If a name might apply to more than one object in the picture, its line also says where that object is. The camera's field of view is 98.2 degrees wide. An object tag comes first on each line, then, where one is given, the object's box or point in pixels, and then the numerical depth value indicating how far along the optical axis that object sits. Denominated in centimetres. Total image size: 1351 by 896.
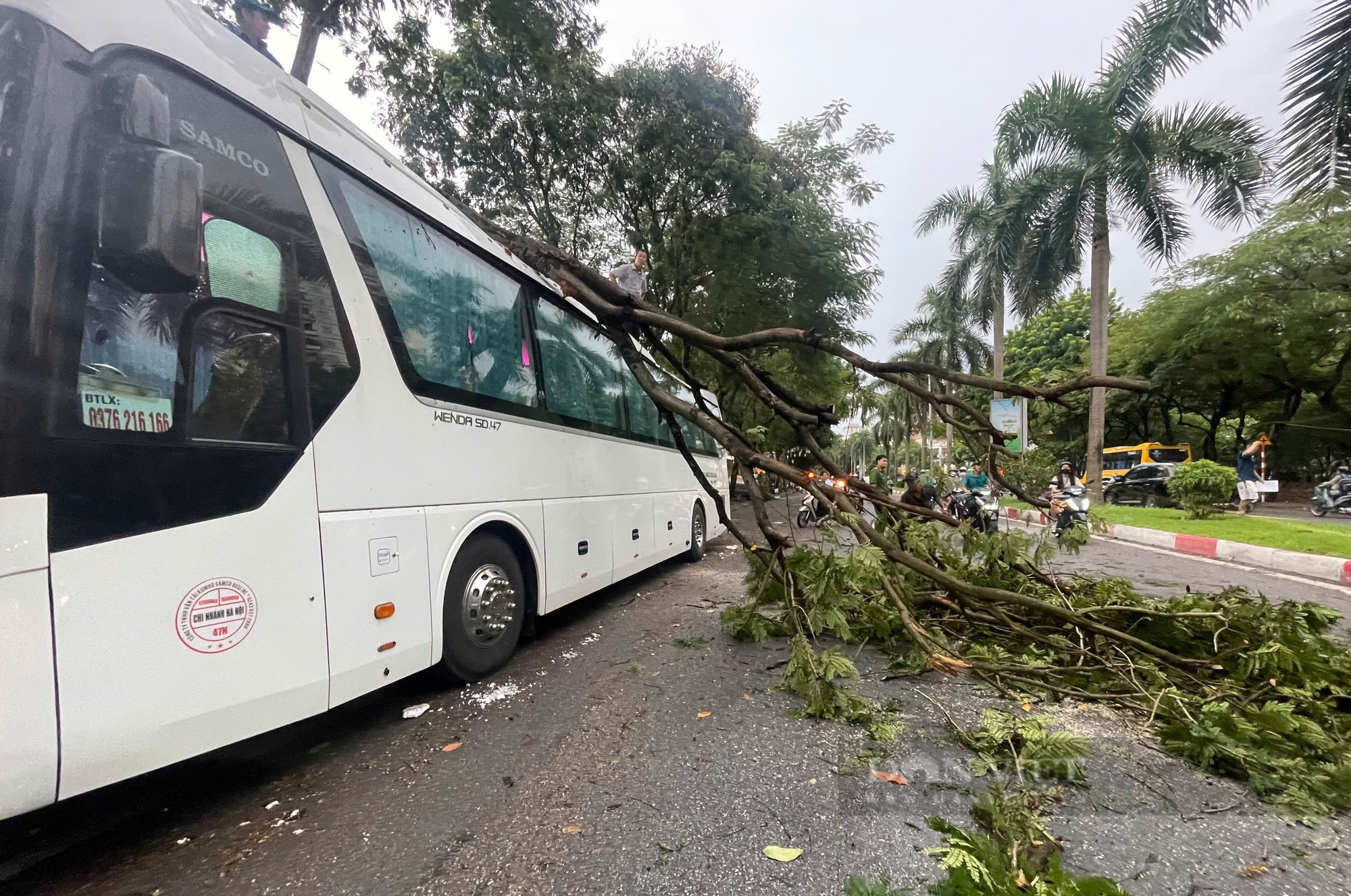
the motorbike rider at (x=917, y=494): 644
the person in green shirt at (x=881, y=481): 443
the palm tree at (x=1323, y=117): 486
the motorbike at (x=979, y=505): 830
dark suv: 1888
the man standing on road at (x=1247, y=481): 1318
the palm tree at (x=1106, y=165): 1278
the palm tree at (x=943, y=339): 2539
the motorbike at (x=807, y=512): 1030
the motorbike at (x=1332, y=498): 1362
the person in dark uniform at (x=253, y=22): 343
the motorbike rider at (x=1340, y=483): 1370
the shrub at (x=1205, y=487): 1175
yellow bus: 2231
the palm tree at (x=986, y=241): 1653
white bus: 179
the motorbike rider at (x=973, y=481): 833
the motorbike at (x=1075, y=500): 632
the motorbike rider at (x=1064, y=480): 922
